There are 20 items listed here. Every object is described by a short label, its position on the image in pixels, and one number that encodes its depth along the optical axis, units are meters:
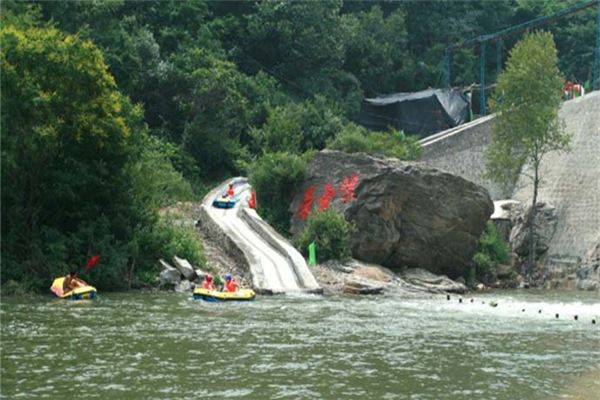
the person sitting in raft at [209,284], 29.60
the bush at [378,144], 45.84
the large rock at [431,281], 35.53
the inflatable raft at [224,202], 43.16
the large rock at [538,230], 45.34
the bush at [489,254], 41.50
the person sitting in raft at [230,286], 28.77
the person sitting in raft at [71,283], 28.09
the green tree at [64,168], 29.55
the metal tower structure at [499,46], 55.66
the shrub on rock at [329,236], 36.34
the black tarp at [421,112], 64.12
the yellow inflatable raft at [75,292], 27.66
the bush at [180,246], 34.03
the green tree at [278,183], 40.66
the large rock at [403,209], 37.91
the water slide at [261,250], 31.95
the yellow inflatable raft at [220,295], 28.11
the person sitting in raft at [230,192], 45.21
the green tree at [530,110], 45.47
